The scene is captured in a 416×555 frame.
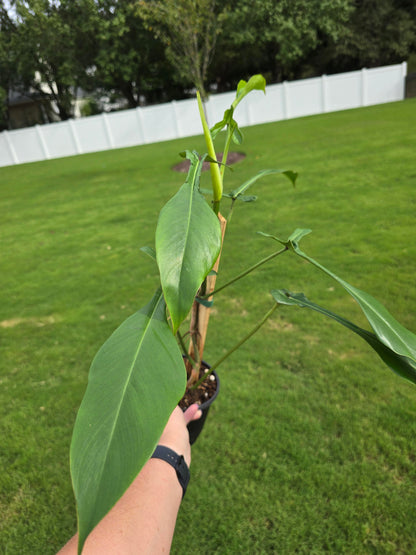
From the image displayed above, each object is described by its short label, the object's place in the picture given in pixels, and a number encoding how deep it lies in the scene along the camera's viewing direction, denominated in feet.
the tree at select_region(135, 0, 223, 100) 31.83
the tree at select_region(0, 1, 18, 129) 51.83
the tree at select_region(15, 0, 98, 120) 47.54
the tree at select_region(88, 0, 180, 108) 48.91
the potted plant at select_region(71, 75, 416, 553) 1.46
